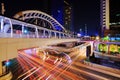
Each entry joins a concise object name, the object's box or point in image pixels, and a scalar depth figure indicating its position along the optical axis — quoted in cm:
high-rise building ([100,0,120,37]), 4570
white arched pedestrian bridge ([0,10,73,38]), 765
